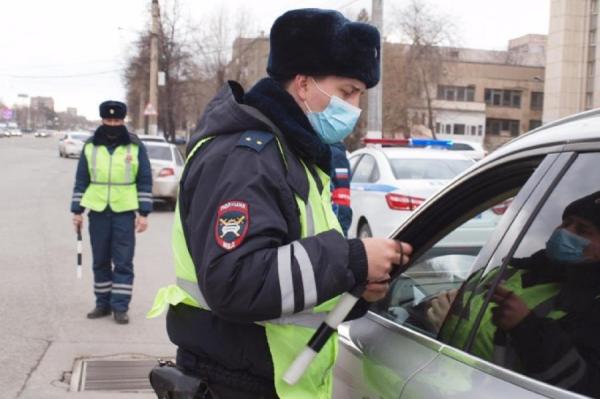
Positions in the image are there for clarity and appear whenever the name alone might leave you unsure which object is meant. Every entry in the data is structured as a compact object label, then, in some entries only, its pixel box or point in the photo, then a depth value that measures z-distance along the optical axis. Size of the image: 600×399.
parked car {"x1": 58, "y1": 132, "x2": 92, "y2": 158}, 45.06
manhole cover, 4.87
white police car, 9.58
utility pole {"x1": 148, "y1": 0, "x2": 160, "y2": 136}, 31.64
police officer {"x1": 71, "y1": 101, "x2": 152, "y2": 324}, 6.39
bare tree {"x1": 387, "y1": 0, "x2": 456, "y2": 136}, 48.59
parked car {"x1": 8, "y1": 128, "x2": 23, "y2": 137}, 113.84
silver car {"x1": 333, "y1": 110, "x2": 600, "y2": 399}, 1.69
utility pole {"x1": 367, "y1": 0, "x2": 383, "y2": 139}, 17.47
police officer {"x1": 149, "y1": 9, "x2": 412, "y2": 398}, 1.82
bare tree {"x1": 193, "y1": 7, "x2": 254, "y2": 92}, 48.41
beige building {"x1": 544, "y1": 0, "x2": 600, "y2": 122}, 65.19
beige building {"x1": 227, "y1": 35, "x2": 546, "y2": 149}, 84.50
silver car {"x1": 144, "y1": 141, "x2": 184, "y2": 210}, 16.02
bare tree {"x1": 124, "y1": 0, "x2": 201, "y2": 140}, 46.56
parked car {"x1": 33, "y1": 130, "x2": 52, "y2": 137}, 123.61
